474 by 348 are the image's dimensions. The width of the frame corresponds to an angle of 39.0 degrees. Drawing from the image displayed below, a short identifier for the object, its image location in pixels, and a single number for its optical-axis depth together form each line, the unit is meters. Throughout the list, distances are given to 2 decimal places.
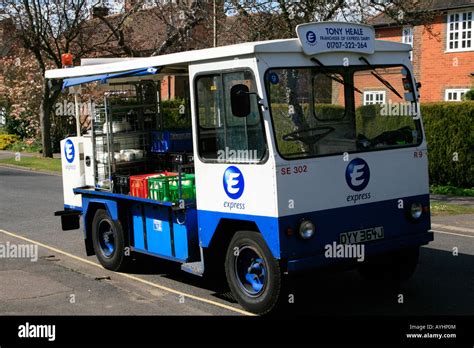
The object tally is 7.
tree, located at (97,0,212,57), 20.41
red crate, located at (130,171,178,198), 8.22
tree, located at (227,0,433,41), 14.91
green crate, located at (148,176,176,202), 7.83
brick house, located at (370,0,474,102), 26.59
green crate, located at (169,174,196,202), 7.62
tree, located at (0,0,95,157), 25.78
